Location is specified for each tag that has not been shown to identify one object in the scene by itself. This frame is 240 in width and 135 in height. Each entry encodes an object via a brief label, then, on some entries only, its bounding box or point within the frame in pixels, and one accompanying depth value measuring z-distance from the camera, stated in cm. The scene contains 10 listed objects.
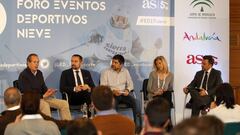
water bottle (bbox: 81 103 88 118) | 927
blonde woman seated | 1034
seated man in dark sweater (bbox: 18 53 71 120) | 919
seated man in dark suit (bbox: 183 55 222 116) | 986
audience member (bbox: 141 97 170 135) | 334
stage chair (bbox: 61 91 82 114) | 963
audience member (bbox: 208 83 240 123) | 602
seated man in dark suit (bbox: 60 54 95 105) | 969
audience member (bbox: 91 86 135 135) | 471
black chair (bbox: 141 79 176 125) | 1047
